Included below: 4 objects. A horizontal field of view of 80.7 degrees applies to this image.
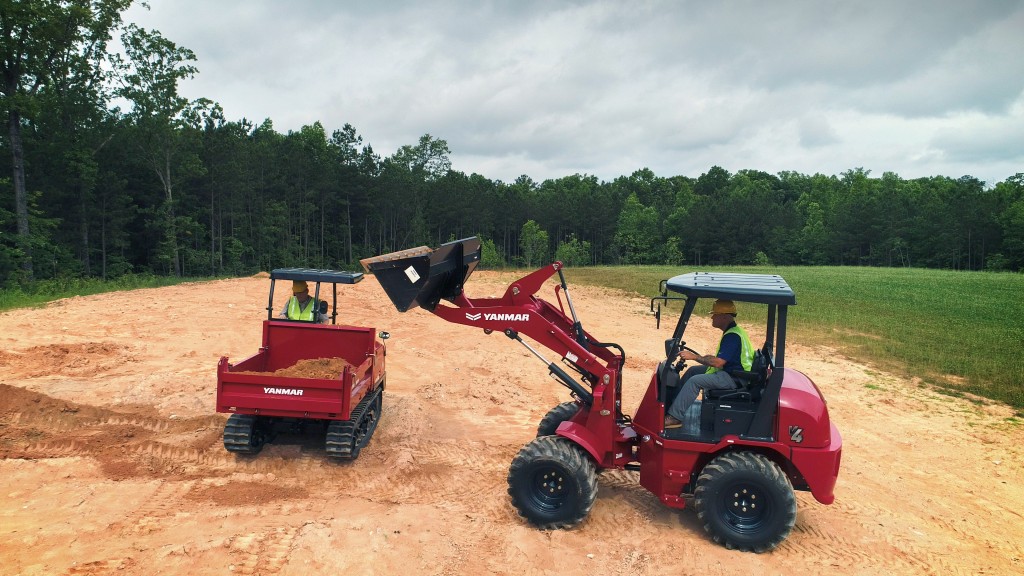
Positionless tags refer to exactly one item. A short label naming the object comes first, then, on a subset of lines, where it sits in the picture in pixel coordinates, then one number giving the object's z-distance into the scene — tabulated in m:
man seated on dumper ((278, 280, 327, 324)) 8.81
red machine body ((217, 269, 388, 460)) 7.13
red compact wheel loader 5.58
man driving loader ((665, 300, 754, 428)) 5.82
